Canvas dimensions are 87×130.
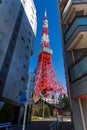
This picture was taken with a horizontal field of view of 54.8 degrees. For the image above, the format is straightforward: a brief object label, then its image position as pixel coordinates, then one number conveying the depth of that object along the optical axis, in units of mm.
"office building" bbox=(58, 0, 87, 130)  3166
